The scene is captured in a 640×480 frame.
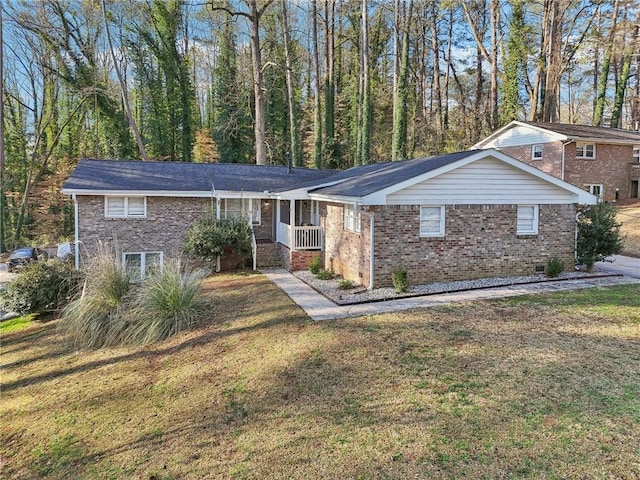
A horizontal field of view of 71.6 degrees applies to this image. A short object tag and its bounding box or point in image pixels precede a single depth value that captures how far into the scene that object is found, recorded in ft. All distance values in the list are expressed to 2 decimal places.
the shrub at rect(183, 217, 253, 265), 47.39
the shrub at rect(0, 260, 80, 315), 36.83
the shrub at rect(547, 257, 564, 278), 38.60
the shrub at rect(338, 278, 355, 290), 36.70
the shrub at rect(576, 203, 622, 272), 39.96
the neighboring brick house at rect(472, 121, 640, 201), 77.82
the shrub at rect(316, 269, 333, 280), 42.37
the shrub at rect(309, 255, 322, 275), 44.70
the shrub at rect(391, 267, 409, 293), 33.94
